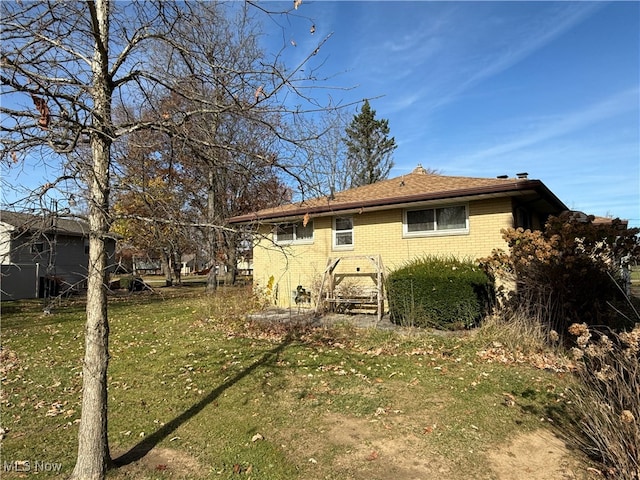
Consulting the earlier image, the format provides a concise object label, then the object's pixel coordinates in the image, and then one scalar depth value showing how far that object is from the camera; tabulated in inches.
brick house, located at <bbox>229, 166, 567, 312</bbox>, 415.8
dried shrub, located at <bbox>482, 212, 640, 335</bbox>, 304.5
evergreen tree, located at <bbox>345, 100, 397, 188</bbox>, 1316.4
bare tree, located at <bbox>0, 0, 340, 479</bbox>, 125.3
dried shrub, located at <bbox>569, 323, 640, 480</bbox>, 126.4
